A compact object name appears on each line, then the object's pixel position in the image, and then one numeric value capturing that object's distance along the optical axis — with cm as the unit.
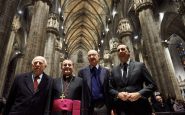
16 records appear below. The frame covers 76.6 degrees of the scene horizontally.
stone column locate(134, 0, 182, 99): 639
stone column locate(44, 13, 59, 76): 952
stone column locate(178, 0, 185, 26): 740
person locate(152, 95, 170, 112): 436
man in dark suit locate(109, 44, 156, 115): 192
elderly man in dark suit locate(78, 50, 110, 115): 211
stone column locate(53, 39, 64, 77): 1196
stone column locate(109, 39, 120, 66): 1284
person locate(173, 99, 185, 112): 512
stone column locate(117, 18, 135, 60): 1069
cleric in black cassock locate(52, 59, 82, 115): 216
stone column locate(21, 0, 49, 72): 589
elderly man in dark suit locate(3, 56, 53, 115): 195
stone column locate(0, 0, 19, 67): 432
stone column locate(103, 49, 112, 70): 1663
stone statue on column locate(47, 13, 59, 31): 1036
